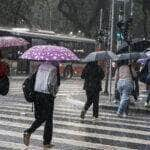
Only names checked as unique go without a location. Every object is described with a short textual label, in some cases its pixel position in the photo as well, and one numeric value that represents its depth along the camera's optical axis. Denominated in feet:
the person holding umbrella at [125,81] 54.80
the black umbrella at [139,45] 76.43
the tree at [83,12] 160.25
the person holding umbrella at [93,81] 52.19
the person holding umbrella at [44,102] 36.63
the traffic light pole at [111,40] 72.61
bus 142.33
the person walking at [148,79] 63.05
